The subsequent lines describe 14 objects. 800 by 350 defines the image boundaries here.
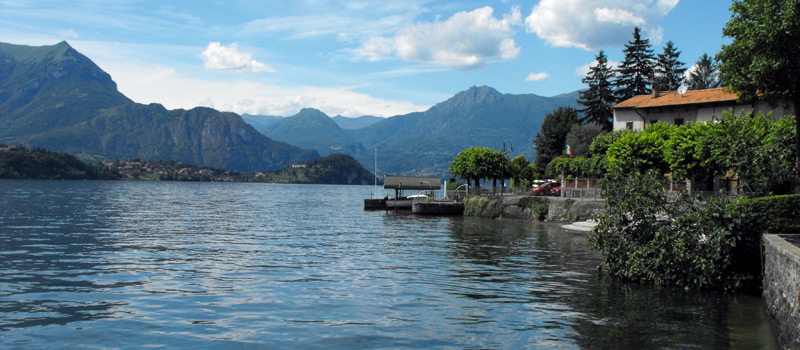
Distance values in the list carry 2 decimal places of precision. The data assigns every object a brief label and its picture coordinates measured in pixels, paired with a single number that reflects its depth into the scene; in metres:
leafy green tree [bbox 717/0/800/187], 28.89
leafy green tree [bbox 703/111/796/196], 31.18
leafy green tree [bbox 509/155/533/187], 88.68
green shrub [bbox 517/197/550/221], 55.16
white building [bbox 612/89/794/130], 54.64
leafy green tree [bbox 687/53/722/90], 91.19
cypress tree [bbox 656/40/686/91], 91.75
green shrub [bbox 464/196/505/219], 61.44
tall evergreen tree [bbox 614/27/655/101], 86.23
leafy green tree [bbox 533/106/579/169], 91.75
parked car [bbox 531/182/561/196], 62.37
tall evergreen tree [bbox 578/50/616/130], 89.56
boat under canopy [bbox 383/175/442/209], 77.18
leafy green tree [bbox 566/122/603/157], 78.62
